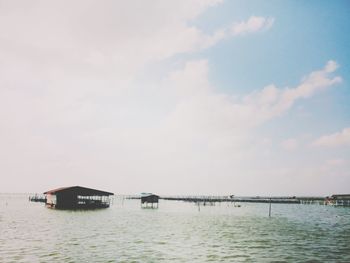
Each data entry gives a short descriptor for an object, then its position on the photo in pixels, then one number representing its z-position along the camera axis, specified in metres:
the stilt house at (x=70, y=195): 59.03
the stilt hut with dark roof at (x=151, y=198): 76.31
